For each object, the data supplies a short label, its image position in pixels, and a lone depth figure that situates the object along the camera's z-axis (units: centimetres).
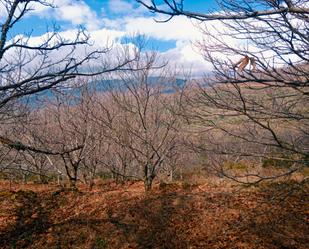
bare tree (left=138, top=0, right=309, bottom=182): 365
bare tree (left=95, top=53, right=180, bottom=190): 1101
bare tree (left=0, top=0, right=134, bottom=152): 477
